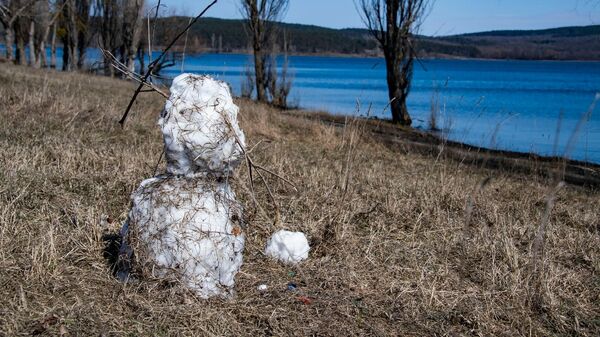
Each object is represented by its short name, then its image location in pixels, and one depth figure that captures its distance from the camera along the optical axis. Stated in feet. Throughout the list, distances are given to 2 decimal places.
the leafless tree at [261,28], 69.31
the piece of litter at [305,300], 11.43
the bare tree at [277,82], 70.13
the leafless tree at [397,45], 54.19
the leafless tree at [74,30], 97.19
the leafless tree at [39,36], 83.61
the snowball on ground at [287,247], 13.08
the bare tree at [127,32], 88.28
